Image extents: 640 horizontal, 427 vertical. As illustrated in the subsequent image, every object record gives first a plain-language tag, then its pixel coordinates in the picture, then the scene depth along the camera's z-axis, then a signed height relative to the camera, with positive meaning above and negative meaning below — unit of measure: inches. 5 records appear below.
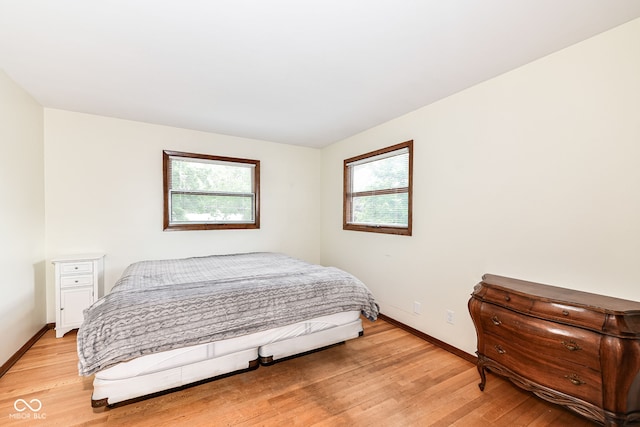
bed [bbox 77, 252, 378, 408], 65.9 -31.4
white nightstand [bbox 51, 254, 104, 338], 108.5 -31.2
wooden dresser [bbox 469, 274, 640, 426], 53.9 -30.1
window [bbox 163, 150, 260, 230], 141.6 +10.3
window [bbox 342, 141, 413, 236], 124.1 +10.3
